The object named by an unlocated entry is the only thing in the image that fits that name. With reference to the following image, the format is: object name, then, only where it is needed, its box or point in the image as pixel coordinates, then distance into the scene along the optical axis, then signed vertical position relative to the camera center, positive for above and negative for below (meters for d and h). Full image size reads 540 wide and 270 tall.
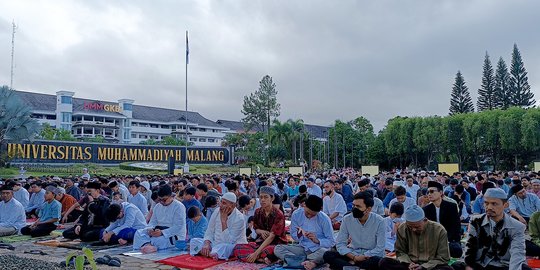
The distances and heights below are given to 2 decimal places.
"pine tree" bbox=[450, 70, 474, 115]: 51.69 +7.33
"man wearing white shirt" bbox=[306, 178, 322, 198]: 12.14 -0.68
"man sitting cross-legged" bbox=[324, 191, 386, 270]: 5.77 -0.96
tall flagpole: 31.66 +7.65
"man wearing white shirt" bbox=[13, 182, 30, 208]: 11.61 -0.83
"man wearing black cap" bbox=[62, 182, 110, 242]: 8.56 -1.09
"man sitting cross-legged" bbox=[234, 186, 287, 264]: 6.70 -1.06
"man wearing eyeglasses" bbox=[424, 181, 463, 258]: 6.73 -0.75
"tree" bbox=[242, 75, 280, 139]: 55.22 +7.11
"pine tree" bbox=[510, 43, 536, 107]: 46.91 +8.22
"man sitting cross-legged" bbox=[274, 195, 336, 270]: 6.43 -1.04
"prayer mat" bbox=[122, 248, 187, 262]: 7.11 -1.47
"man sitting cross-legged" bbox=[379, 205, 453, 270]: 4.98 -0.91
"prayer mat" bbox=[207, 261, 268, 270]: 6.38 -1.46
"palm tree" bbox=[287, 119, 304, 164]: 45.65 +3.43
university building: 57.00 +5.92
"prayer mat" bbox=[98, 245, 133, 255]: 7.60 -1.48
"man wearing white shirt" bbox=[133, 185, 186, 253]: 7.75 -1.13
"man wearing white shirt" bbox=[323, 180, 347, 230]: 9.88 -0.94
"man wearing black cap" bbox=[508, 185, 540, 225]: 8.69 -0.74
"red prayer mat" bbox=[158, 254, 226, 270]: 6.49 -1.45
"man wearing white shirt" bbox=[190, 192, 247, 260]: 6.83 -1.04
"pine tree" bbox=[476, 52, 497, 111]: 49.25 +8.11
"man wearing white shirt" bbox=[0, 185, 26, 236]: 9.55 -1.09
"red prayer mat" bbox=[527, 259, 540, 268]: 6.16 -1.37
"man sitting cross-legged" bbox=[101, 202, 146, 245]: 8.27 -1.12
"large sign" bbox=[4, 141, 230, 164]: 29.58 +0.72
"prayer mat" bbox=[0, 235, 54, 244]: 8.81 -1.51
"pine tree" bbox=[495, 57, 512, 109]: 47.72 +8.10
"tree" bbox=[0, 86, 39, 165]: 23.17 +2.22
